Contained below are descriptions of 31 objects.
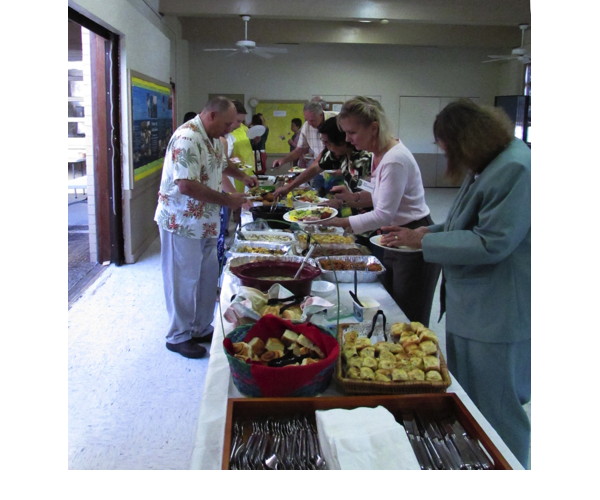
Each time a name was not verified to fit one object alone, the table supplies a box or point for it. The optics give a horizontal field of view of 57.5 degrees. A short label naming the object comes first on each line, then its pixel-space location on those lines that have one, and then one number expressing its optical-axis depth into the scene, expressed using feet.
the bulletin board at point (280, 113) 33.91
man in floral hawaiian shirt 8.46
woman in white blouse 7.31
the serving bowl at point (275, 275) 5.89
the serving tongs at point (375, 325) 4.95
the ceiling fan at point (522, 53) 25.96
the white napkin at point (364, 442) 3.02
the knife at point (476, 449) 3.24
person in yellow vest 15.70
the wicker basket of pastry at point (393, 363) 3.90
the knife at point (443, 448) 3.26
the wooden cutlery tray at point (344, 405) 3.69
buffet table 3.45
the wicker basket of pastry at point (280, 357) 3.83
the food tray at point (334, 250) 7.95
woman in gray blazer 4.80
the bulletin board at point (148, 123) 16.26
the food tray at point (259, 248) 7.95
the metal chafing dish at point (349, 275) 6.96
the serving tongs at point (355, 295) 5.77
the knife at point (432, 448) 3.28
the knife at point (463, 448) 3.26
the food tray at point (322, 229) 9.65
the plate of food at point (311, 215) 8.94
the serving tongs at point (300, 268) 6.24
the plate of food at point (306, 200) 11.74
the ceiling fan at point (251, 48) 24.45
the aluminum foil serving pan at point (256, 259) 6.85
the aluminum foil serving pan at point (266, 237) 8.68
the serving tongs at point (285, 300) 5.50
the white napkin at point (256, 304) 5.12
